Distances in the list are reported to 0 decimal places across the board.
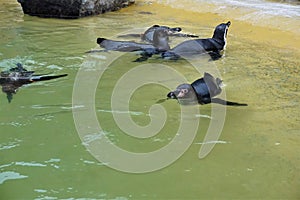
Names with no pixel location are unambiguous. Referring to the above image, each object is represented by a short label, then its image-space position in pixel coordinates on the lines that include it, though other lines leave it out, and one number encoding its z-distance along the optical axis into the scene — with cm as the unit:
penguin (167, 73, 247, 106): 825
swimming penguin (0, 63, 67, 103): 867
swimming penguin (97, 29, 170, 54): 1229
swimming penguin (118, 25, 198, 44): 1371
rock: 1812
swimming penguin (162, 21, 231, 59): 1177
